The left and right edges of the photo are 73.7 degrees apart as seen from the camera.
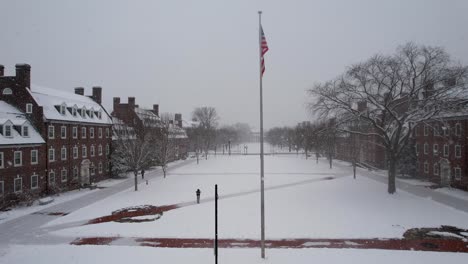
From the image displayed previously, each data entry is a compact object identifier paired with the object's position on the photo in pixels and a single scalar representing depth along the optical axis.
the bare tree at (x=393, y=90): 25.42
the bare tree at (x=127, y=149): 34.61
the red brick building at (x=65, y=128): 31.38
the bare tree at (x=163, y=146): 43.50
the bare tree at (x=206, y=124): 88.39
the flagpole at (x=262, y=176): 14.52
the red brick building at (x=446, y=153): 32.28
